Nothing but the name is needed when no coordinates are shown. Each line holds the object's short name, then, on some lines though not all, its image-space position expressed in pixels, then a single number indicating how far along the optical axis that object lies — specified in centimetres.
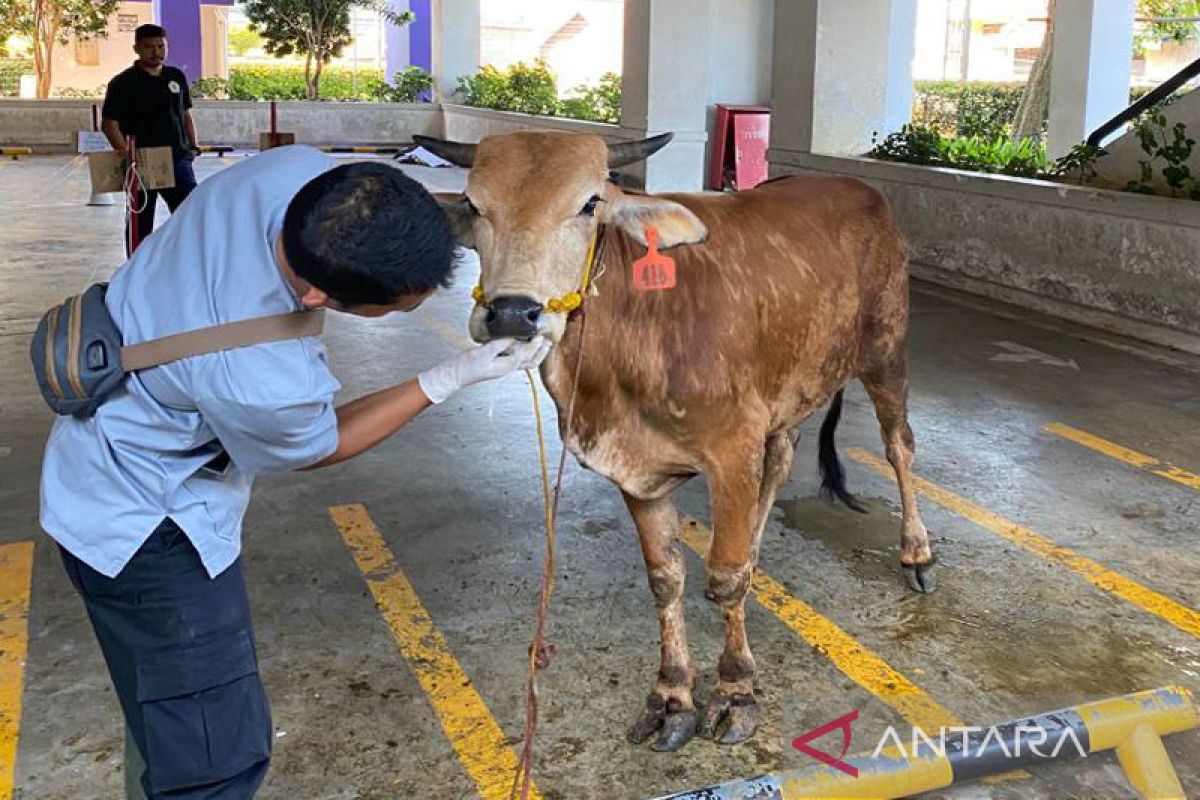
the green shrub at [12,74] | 2727
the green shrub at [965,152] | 1023
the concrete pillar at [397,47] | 2966
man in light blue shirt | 216
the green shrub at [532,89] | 1997
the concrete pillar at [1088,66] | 1157
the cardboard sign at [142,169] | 855
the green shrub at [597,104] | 1864
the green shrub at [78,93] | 2601
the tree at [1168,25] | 2153
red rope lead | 289
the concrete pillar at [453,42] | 2211
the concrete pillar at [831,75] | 1161
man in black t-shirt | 861
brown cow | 312
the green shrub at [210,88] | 2319
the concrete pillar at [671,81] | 1403
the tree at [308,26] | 2247
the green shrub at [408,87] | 2345
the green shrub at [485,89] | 2106
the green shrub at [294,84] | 2398
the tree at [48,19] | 2416
